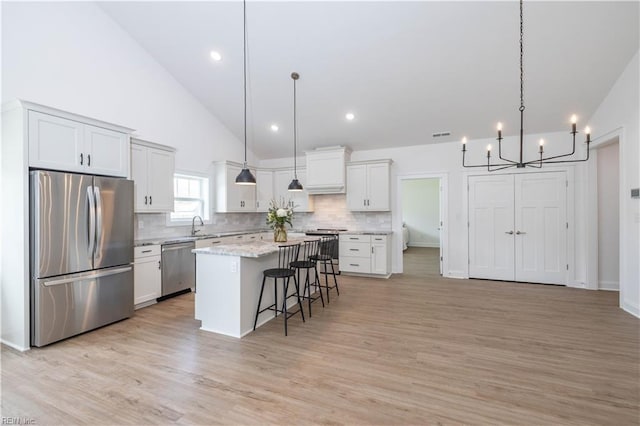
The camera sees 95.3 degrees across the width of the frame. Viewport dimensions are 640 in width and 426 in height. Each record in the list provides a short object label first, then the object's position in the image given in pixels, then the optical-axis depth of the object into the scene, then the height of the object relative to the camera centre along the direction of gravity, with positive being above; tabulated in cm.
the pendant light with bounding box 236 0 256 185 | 371 +43
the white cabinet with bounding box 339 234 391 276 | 584 -88
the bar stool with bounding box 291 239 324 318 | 377 -69
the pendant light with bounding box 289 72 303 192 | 454 +47
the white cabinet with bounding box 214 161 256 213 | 603 +49
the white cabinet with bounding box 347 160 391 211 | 606 +55
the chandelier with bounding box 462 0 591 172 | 230 +81
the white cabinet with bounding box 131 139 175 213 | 429 +56
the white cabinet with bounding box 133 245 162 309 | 402 -91
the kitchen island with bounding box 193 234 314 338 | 315 -85
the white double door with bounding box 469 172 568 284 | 524 -30
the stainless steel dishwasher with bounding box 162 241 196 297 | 446 -89
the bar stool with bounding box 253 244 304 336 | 331 -71
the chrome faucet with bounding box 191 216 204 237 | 556 -30
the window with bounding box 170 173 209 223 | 546 +28
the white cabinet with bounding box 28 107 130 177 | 291 +73
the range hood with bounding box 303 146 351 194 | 620 +91
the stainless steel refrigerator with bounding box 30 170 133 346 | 287 -45
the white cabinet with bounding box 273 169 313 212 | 686 +45
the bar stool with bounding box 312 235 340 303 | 433 -69
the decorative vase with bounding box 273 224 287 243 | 400 -31
